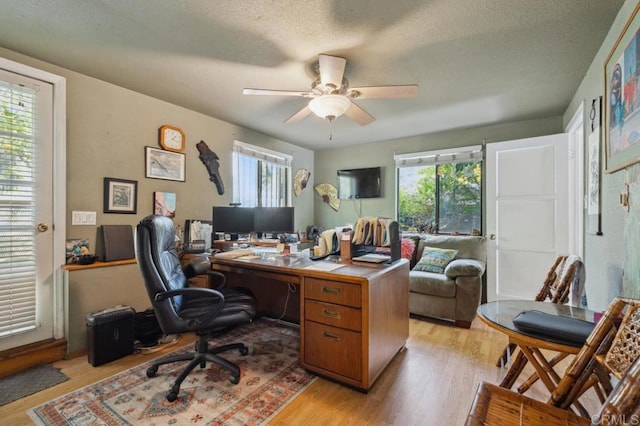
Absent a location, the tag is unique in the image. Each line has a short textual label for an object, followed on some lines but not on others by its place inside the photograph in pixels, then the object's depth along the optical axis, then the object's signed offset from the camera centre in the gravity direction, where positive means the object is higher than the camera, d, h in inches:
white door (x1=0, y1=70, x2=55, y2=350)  80.3 +0.2
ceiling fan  78.3 +36.9
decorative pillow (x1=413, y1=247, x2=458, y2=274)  129.6 -22.3
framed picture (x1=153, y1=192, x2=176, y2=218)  114.3 +3.8
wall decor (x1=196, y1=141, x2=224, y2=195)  132.0 +24.4
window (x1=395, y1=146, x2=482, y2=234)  155.6 +13.7
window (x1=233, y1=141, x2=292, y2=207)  152.3 +21.9
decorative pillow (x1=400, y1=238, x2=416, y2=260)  145.3 -18.4
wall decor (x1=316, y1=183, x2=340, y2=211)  200.4 +14.0
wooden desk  67.2 -26.5
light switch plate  93.0 -2.1
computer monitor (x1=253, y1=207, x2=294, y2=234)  138.3 -3.2
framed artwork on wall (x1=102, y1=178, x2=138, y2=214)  101.1 +6.2
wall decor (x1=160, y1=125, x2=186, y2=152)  116.5 +32.1
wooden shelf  87.0 -17.6
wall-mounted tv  182.9 +20.6
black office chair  66.0 -25.3
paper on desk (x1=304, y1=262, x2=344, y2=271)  74.3 -15.0
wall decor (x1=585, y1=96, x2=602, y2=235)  79.2 +14.4
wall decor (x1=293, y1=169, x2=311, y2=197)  189.3 +22.7
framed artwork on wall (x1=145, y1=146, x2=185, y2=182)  113.0 +20.5
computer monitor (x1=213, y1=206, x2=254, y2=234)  127.5 -3.1
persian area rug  60.6 -45.2
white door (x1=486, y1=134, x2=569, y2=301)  115.6 +0.9
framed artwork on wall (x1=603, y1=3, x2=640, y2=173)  53.3 +24.8
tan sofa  112.8 -33.2
